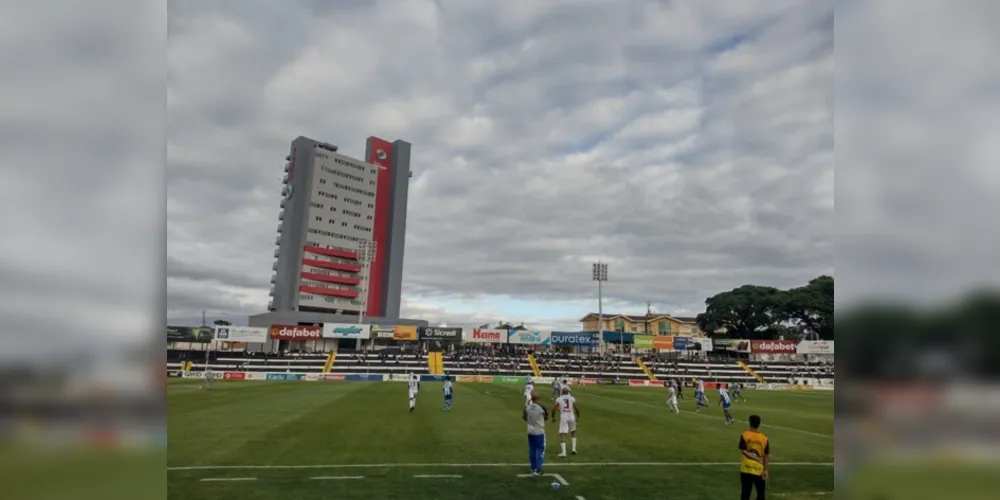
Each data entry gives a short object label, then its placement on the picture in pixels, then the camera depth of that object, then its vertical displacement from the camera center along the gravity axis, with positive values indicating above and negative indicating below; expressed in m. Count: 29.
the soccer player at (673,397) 31.69 -4.67
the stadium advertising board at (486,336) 90.56 -4.66
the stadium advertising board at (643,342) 84.12 -4.39
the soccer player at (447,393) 30.39 -4.69
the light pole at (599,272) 84.31 +5.64
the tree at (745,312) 112.94 +0.73
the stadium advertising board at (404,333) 90.12 -4.68
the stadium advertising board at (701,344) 89.66 -4.73
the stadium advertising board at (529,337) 88.38 -4.53
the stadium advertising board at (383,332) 90.94 -4.67
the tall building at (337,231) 118.00 +15.11
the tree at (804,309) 101.88 +1.61
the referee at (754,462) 9.40 -2.39
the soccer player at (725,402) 25.92 -3.95
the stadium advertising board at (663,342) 84.81 -4.37
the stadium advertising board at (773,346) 87.94 -4.57
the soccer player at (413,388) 29.72 -4.42
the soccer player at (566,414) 16.44 -3.02
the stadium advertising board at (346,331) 88.75 -4.63
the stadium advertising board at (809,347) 83.38 -4.26
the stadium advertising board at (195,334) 86.31 -5.73
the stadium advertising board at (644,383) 70.50 -8.80
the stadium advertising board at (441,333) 91.69 -4.60
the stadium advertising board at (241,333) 81.00 -5.16
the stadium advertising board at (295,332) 86.81 -5.03
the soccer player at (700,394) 33.85 -4.78
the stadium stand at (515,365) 74.56 -8.08
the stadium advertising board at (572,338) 88.00 -4.47
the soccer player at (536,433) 13.30 -2.91
